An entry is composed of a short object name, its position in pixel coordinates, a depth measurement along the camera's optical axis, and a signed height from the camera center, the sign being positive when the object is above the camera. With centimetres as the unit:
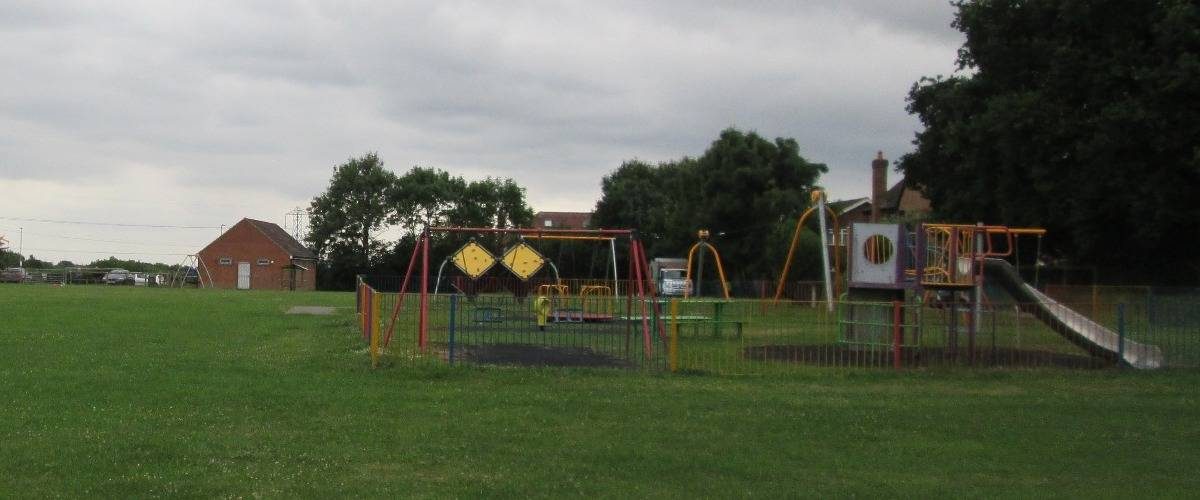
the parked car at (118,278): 8094 +34
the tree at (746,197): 6806 +545
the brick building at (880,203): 7844 +670
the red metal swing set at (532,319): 1803 -67
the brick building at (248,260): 8419 +174
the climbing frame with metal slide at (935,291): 1855 -8
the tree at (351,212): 9050 +578
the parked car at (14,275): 8138 +52
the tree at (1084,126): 3328 +503
